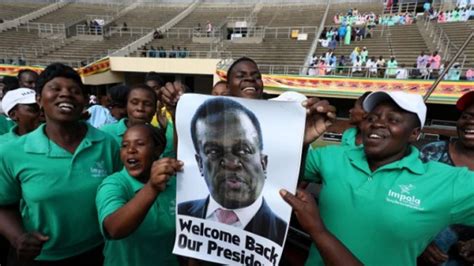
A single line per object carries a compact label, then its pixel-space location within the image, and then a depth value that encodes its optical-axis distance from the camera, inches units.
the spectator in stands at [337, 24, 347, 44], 661.9
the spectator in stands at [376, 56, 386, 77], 471.8
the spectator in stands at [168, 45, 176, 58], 719.7
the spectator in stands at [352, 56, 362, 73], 474.0
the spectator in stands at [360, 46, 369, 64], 533.5
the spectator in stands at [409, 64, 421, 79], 434.6
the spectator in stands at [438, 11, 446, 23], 632.3
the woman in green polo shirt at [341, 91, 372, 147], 111.0
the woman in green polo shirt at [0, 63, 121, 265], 65.9
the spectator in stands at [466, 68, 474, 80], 386.9
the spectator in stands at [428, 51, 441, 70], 441.5
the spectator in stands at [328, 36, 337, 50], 641.6
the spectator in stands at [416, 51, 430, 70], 462.6
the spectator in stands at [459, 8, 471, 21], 600.9
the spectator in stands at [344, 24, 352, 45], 649.6
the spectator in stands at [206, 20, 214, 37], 861.5
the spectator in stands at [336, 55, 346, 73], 521.9
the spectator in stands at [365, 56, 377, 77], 453.7
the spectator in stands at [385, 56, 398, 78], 450.5
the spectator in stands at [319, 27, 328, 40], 715.7
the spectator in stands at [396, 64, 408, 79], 434.0
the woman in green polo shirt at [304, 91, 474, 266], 54.9
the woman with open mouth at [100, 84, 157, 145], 110.4
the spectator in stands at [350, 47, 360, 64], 535.4
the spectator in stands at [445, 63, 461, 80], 396.6
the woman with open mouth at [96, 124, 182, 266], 61.5
